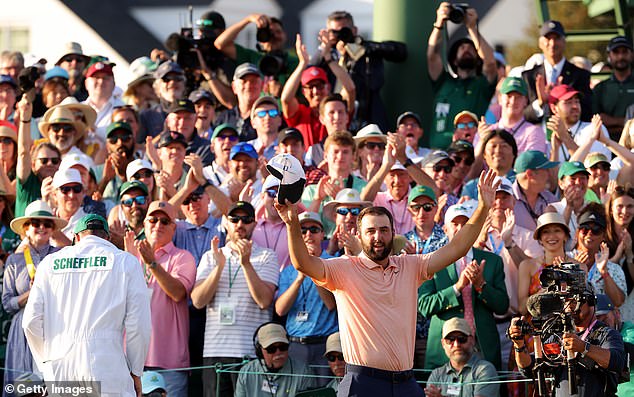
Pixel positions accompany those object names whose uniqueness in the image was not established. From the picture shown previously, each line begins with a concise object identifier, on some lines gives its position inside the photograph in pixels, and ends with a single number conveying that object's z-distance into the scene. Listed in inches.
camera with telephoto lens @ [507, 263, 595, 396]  705.6
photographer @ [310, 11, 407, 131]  1104.8
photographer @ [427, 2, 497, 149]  1111.6
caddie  730.8
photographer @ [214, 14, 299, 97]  1141.1
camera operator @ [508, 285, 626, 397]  714.8
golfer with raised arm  687.1
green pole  1162.0
